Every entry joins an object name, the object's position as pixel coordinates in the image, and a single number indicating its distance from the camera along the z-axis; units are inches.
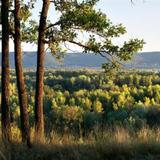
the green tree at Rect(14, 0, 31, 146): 722.2
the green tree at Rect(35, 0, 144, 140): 756.0
